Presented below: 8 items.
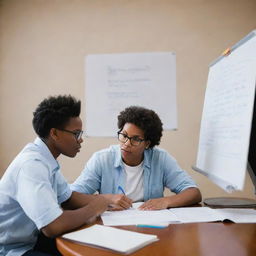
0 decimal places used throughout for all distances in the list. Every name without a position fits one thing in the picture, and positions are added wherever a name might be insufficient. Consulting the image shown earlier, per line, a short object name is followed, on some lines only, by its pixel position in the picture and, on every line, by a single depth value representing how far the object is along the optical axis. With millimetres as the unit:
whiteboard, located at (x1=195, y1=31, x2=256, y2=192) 1242
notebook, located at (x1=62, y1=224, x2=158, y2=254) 915
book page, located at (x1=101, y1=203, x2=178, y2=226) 1230
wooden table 918
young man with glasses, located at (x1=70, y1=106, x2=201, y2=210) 1827
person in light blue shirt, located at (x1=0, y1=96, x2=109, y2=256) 1104
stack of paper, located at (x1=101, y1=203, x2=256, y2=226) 1242
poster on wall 2812
